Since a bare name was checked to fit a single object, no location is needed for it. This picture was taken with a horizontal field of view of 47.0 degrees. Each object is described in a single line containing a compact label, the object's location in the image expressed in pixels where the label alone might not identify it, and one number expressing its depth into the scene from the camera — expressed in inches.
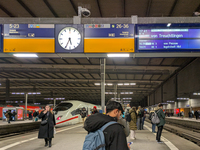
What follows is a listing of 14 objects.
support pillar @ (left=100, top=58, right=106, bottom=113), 617.6
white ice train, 877.6
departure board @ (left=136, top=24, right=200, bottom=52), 276.2
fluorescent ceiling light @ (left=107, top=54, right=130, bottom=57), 279.1
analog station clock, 281.3
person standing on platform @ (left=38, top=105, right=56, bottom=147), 306.5
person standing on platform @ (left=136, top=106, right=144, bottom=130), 565.4
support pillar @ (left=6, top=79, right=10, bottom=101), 1476.4
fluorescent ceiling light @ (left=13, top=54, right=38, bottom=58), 286.7
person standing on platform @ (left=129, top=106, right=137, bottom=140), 390.9
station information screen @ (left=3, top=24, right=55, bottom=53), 282.0
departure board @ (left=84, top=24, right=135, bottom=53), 276.1
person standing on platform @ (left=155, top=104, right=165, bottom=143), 343.6
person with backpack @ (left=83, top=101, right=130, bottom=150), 81.4
